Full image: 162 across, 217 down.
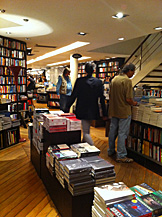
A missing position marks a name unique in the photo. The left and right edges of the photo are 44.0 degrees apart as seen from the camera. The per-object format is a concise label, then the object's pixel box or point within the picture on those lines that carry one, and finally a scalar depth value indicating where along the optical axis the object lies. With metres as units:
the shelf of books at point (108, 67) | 10.91
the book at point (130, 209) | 1.21
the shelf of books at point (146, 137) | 3.18
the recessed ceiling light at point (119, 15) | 3.78
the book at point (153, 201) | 1.27
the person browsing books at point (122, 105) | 3.32
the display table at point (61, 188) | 1.81
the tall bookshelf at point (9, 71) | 5.85
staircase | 6.30
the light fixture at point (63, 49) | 7.31
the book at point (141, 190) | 1.55
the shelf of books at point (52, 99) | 10.94
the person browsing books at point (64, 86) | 6.02
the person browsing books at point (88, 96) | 3.03
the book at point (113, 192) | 1.38
